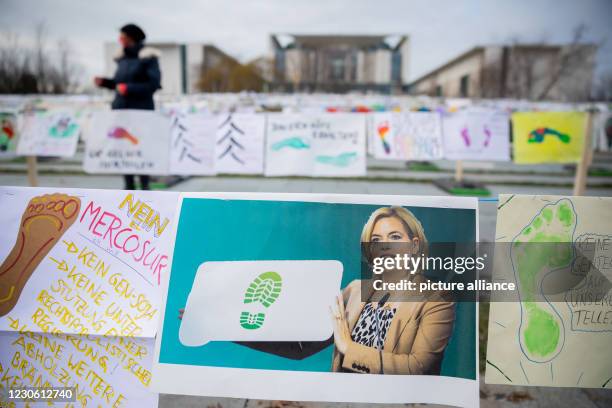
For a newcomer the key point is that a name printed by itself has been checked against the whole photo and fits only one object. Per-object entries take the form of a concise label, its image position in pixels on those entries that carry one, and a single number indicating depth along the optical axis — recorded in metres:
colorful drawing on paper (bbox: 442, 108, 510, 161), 6.21
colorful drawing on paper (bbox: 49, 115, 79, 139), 6.29
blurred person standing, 4.92
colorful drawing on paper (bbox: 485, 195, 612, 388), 1.52
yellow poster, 5.57
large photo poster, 1.42
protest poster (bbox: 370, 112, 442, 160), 5.95
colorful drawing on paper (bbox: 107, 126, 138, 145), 5.12
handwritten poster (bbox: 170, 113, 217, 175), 5.34
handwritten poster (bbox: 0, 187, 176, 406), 1.56
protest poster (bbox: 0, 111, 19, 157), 6.42
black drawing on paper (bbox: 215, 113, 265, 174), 5.25
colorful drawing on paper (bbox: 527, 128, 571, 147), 5.59
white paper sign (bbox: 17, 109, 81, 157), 6.22
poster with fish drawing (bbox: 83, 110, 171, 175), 5.11
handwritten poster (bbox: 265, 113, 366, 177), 5.09
